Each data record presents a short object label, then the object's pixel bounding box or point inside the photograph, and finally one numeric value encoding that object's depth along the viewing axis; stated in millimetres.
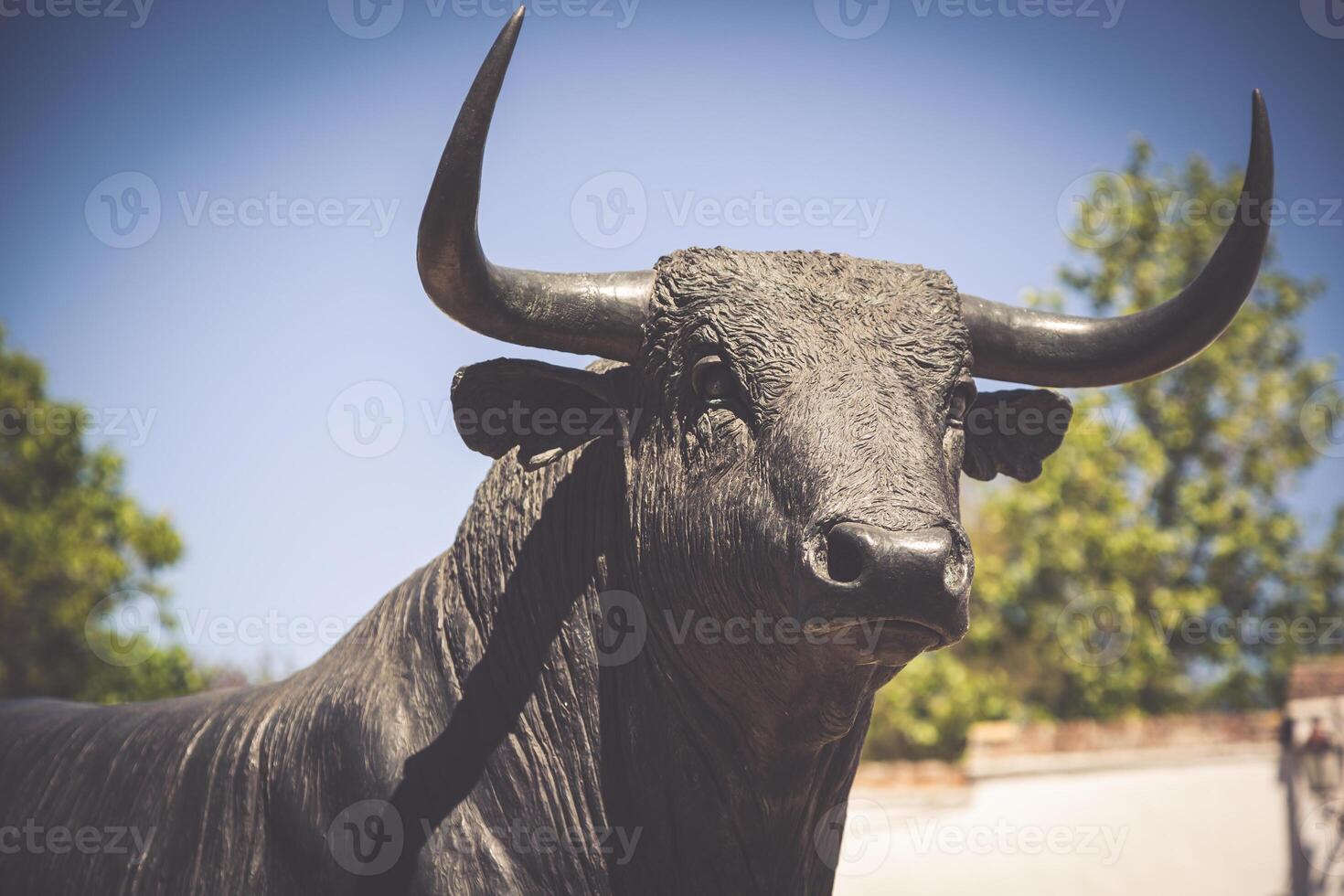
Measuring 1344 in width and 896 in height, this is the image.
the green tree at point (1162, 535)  21875
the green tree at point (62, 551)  19453
